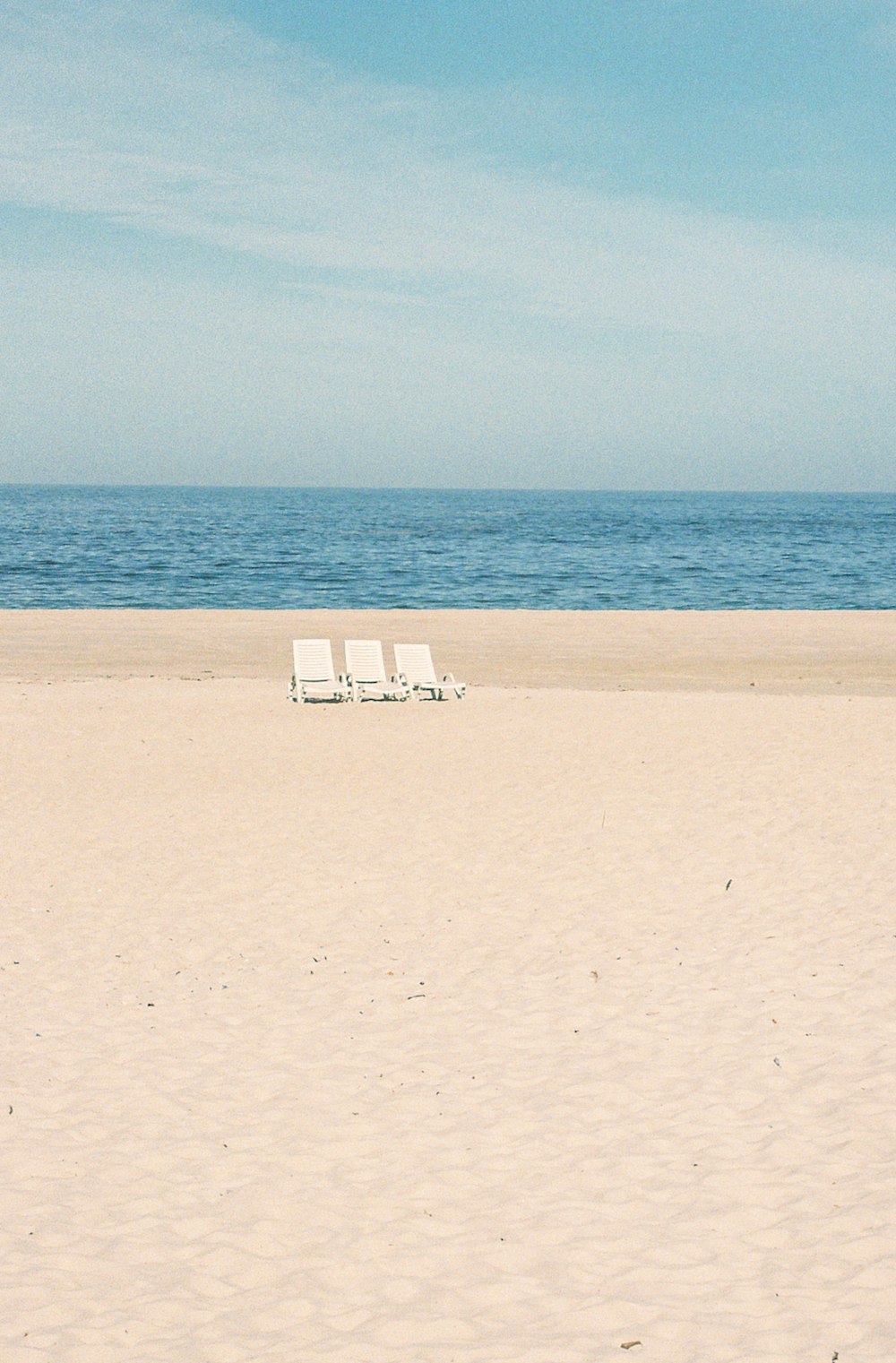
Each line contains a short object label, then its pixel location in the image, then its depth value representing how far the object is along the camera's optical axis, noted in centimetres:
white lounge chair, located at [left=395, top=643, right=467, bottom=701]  1784
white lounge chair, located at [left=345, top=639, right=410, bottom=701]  1770
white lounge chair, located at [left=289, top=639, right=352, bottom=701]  1748
